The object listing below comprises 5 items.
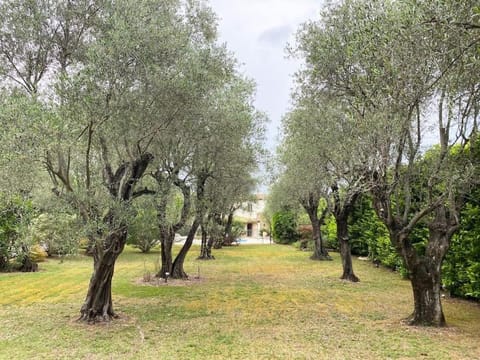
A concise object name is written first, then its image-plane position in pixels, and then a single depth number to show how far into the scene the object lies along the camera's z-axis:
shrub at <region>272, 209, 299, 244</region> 40.03
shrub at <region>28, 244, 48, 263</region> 18.29
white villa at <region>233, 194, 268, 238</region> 62.44
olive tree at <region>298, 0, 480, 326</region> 6.61
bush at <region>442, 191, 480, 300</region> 10.55
